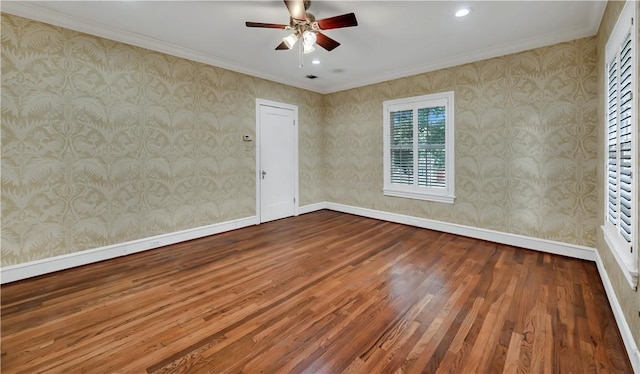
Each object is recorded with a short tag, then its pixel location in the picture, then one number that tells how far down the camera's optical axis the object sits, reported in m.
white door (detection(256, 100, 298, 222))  4.96
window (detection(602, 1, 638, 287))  1.75
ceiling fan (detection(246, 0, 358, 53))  2.51
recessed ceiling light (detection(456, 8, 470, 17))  2.79
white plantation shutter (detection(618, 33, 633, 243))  1.88
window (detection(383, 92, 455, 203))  4.32
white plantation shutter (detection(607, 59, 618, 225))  2.24
